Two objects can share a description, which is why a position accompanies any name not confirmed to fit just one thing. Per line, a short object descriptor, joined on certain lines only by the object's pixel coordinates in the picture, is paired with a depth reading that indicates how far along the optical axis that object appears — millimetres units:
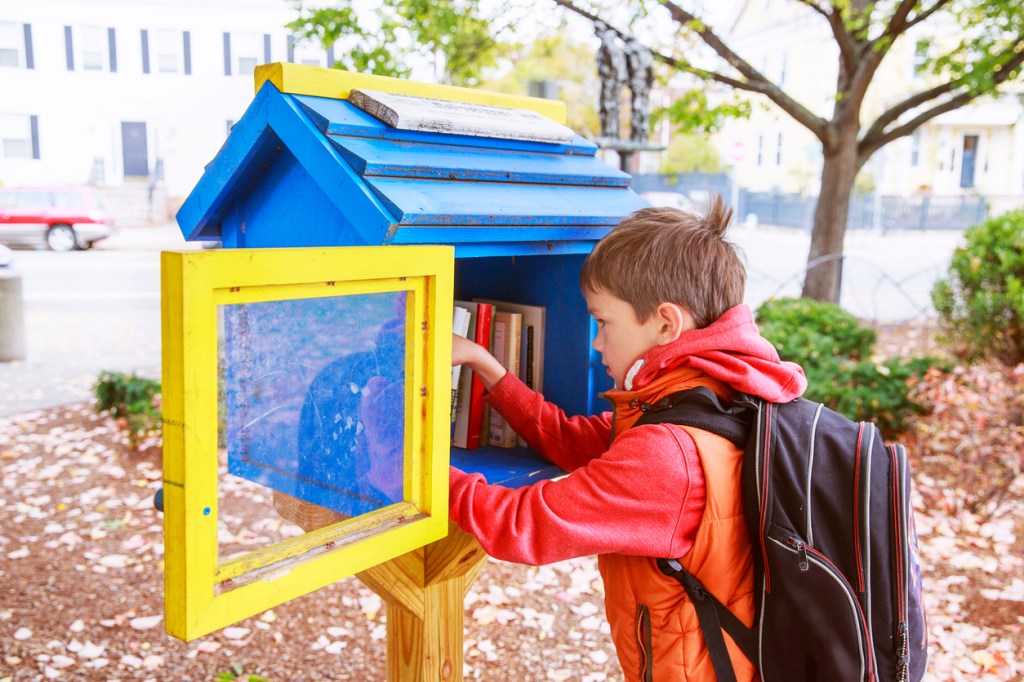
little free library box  1107
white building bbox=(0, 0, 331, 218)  19844
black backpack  1356
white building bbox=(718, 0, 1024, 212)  27281
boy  1375
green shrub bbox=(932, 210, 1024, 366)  5879
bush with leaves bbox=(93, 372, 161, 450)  5359
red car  16969
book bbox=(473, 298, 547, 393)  2141
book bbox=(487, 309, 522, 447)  2088
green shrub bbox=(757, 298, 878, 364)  5785
